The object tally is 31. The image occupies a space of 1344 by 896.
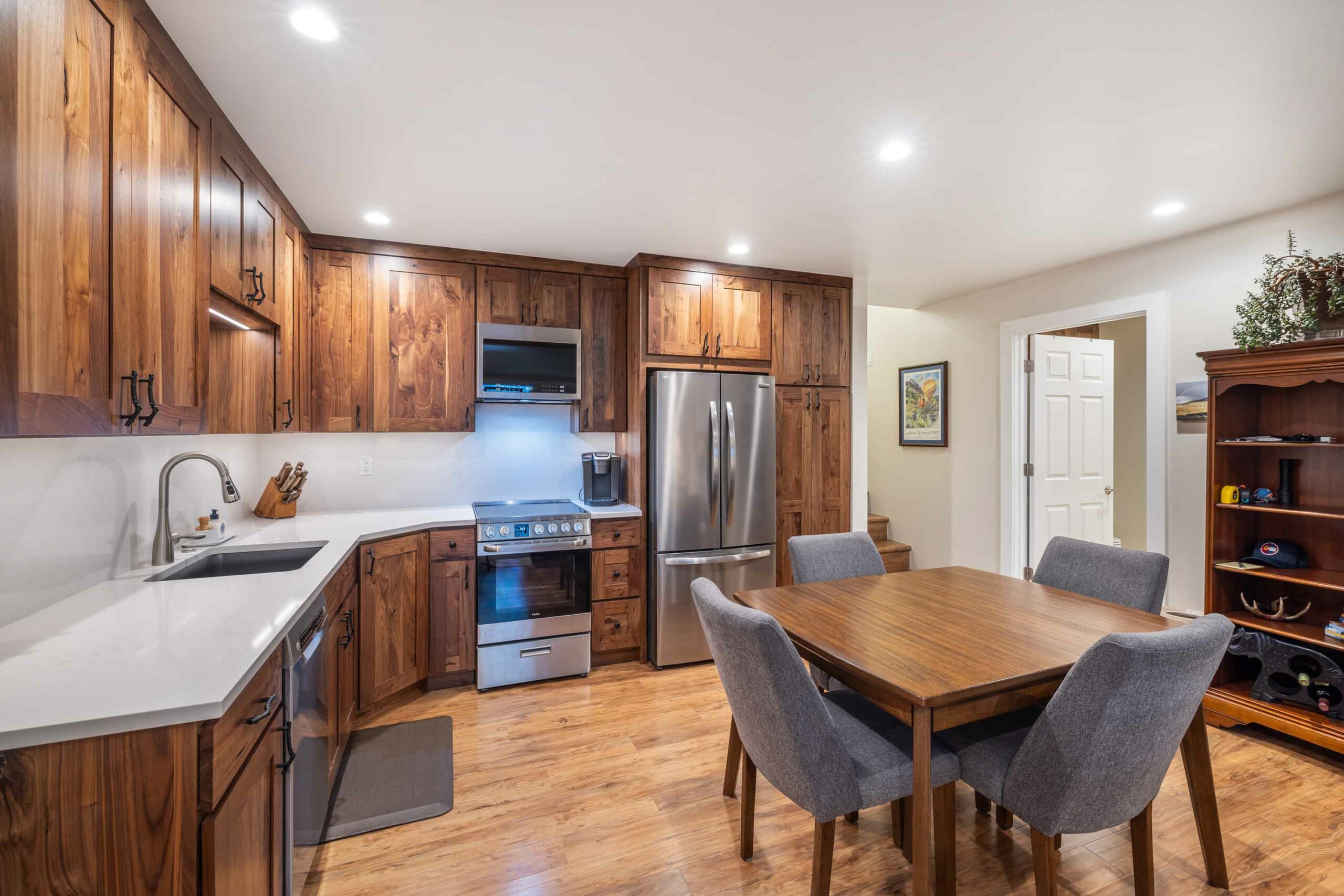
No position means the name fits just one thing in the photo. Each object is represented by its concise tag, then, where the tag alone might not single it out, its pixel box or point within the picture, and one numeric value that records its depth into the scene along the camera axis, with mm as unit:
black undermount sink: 2127
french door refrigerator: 3385
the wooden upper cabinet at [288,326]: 2646
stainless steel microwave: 3352
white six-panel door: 4023
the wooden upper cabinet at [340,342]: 3109
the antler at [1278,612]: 2621
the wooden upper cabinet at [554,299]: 3516
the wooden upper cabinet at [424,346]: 3223
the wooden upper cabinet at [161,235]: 1333
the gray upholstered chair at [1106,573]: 2066
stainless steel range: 3107
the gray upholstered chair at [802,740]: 1421
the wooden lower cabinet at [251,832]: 1035
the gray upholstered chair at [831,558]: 2490
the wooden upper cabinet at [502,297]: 3400
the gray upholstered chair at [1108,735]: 1276
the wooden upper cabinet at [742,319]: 3645
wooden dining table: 1360
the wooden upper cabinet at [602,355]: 3623
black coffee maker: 3607
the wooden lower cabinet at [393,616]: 2688
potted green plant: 2420
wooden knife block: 3014
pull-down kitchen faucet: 1940
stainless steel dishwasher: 1499
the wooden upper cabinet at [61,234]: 1010
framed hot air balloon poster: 4648
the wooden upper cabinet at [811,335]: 3818
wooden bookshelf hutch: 2467
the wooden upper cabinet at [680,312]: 3473
